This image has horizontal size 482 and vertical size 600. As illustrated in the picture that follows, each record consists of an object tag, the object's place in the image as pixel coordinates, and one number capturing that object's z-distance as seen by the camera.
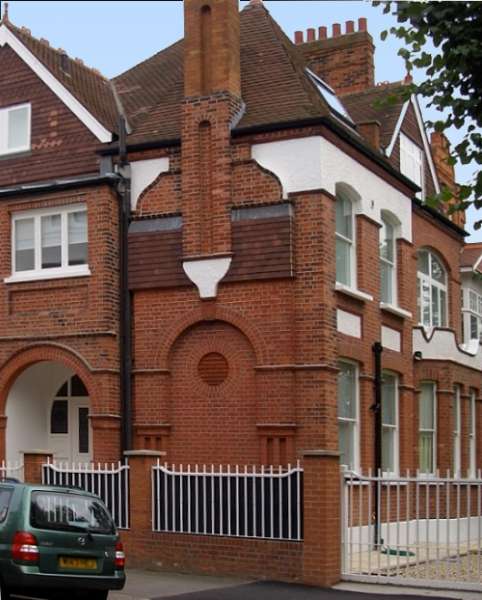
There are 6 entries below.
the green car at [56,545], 12.90
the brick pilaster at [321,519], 16.36
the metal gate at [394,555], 15.90
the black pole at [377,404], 21.91
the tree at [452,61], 11.98
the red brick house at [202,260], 19.39
